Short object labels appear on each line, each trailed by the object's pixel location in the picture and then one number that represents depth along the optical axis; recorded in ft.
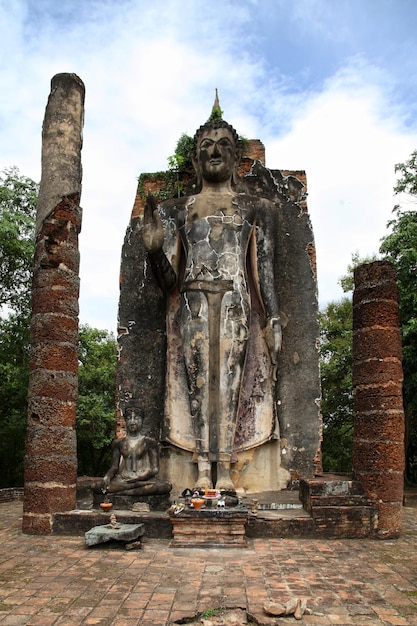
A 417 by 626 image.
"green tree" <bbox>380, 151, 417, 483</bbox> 37.09
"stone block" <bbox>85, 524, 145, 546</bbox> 19.13
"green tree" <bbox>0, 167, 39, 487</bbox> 40.52
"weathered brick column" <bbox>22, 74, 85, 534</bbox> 22.25
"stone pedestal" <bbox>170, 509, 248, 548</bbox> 19.67
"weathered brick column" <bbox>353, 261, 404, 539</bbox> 21.89
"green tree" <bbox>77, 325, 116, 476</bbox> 47.24
